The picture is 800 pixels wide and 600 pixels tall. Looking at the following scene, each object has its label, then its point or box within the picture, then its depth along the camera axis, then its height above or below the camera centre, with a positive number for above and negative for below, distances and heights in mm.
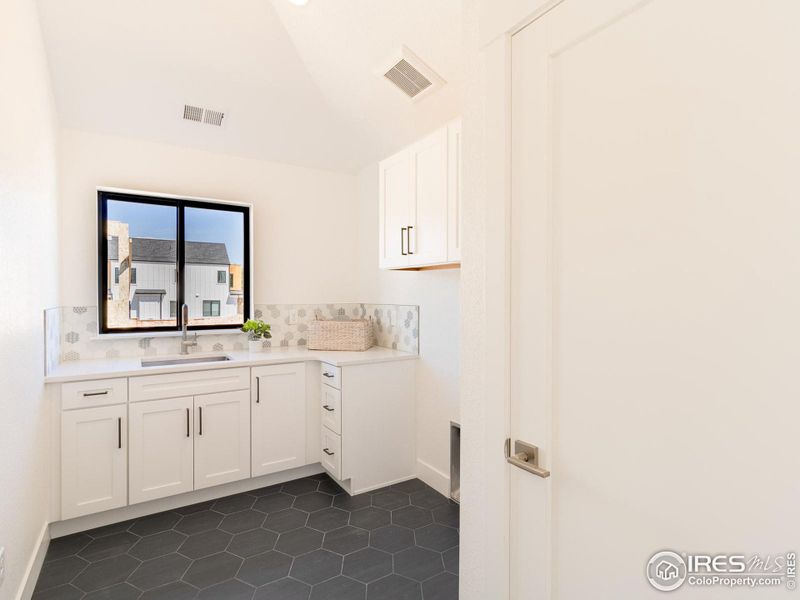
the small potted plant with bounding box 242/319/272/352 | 3287 -254
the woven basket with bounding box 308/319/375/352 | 3379 -284
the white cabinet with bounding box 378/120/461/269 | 2279 +581
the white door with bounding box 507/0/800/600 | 654 +21
